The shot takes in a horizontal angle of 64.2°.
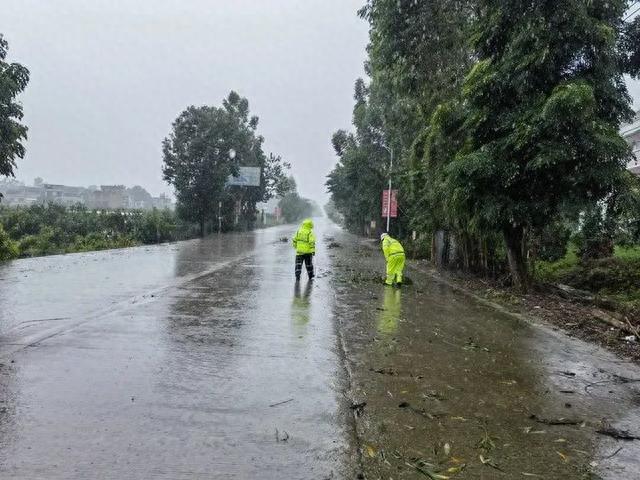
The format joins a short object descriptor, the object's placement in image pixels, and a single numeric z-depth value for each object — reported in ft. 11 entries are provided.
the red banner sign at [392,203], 95.06
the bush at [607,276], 43.66
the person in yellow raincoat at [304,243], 41.60
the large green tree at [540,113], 29.81
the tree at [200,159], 116.16
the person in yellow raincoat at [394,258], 40.63
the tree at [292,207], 339.98
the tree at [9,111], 42.29
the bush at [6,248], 52.17
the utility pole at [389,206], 91.20
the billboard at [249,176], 147.02
